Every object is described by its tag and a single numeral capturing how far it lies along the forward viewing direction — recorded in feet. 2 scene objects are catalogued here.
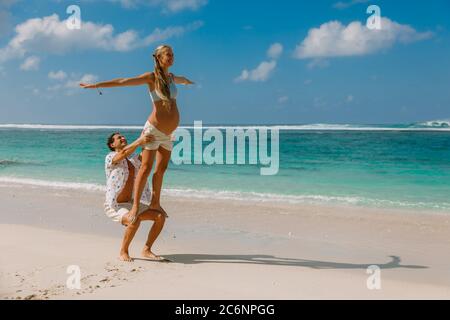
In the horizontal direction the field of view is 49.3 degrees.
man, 17.64
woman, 16.84
